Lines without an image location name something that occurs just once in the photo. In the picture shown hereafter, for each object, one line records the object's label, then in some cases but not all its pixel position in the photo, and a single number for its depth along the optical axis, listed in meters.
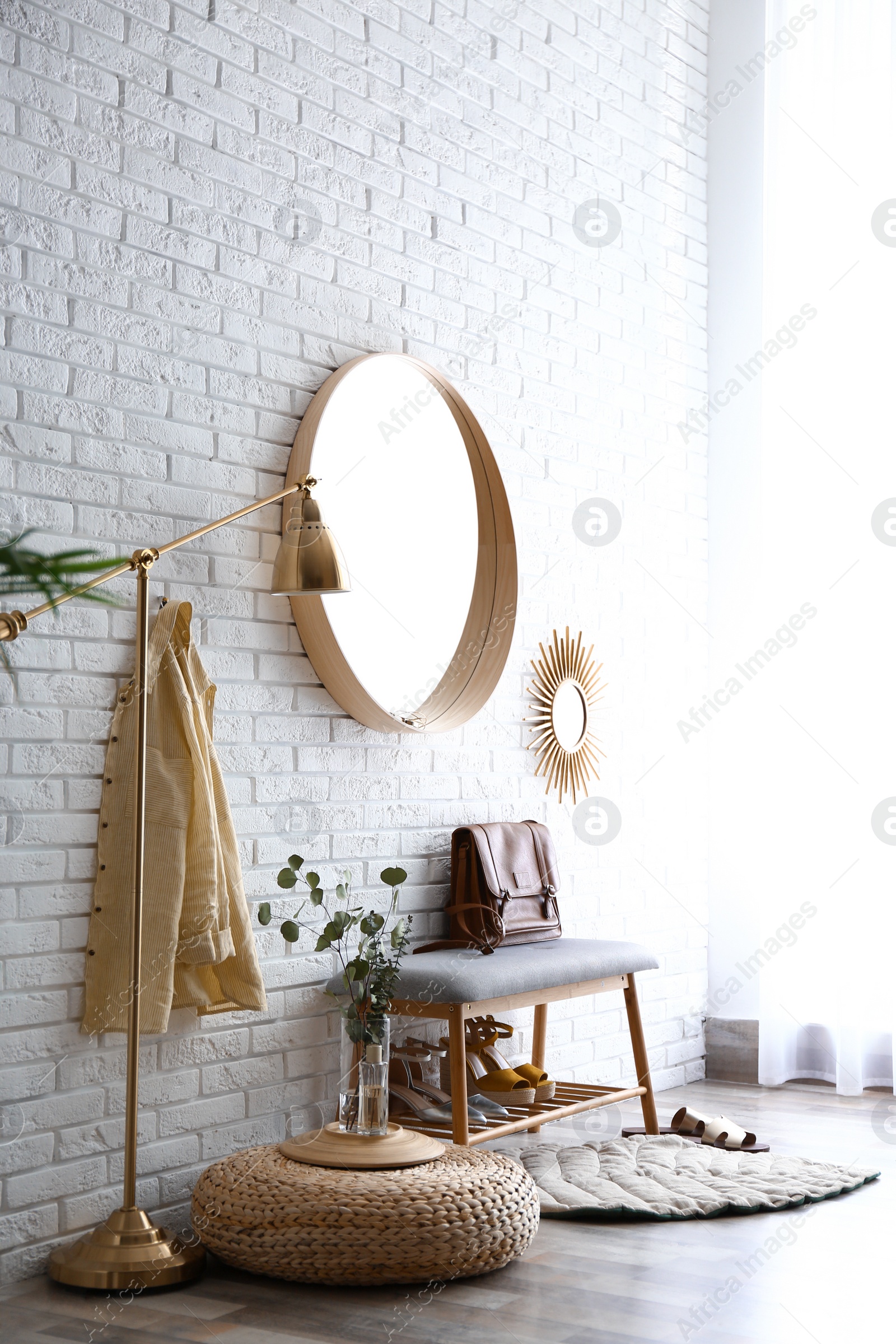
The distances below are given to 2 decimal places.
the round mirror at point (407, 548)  2.87
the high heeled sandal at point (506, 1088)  2.92
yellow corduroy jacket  2.34
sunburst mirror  3.58
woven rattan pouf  2.19
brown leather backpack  3.06
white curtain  4.00
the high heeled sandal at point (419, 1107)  2.80
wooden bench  2.68
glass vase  2.44
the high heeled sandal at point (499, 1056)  3.04
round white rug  2.65
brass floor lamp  2.16
